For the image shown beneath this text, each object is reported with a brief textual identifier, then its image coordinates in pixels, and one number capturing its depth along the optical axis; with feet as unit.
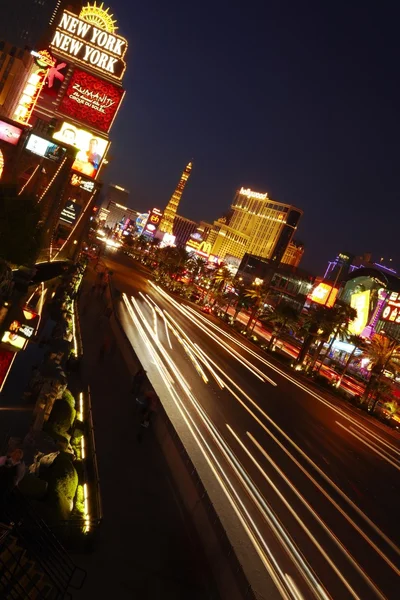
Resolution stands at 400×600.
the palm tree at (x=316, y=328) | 190.80
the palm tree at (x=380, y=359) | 168.93
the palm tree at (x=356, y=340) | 193.16
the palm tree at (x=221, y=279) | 295.91
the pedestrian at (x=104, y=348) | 88.63
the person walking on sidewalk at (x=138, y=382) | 76.78
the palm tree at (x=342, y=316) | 193.16
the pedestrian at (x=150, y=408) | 62.64
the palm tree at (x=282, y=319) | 204.74
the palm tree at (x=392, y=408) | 167.79
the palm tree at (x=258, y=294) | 237.45
